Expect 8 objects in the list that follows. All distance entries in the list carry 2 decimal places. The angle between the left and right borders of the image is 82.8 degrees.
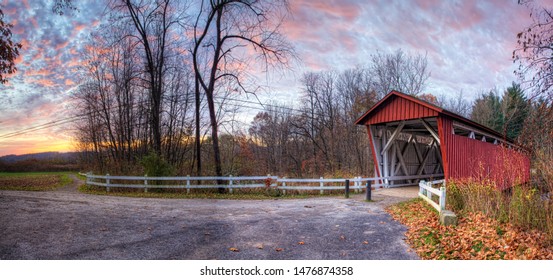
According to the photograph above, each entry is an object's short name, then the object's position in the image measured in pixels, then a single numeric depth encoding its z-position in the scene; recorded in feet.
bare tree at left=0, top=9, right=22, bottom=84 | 20.89
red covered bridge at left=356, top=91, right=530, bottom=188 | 44.37
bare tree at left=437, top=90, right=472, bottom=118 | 115.65
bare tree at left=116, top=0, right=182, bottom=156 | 57.62
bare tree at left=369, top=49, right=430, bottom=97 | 94.48
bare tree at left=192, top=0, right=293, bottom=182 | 50.88
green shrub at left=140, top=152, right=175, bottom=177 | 51.83
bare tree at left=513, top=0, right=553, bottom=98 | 20.88
